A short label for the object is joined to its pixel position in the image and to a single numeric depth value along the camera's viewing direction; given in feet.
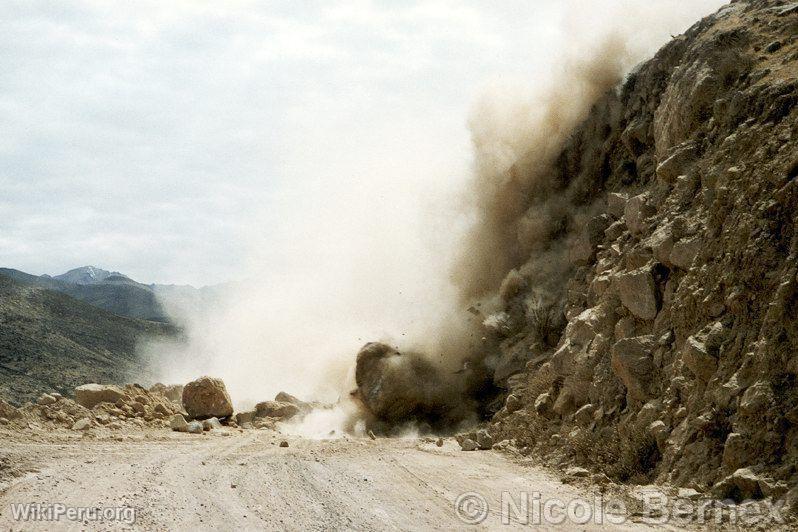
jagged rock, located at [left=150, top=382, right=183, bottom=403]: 72.90
